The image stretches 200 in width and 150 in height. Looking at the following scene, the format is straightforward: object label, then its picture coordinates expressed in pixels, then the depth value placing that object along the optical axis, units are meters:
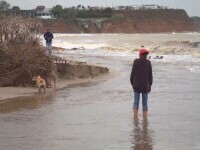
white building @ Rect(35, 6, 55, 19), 172.43
